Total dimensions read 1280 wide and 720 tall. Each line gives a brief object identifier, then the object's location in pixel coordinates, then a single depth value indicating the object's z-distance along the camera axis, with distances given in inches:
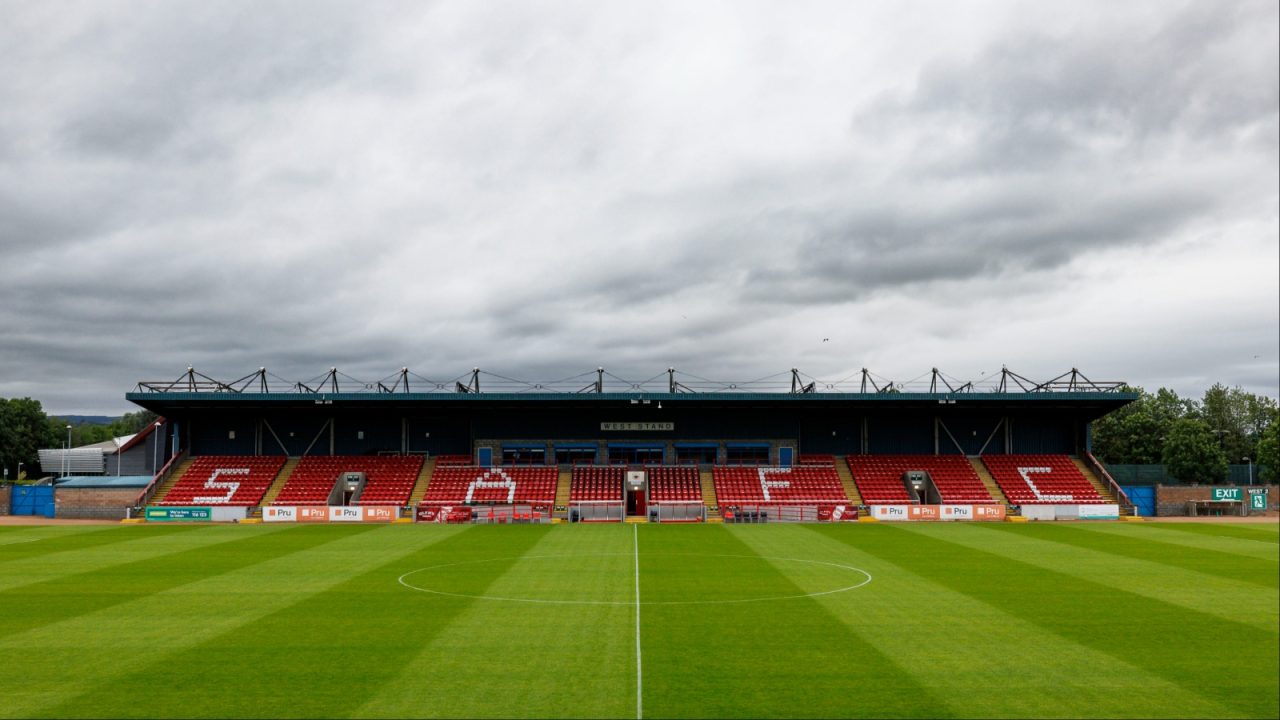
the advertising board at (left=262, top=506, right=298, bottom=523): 2536.9
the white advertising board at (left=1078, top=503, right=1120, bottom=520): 2593.5
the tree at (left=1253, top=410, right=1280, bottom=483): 3395.7
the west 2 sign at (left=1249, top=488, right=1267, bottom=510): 2800.2
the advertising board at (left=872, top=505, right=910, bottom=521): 2532.0
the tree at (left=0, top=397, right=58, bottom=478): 5123.0
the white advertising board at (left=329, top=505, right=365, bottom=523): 2524.6
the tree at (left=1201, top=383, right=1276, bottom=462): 5088.6
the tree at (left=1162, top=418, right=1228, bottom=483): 3927.2
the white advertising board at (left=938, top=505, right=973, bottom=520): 2527.1
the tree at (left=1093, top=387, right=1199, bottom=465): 4534.9
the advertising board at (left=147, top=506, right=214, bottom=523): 2554.1
